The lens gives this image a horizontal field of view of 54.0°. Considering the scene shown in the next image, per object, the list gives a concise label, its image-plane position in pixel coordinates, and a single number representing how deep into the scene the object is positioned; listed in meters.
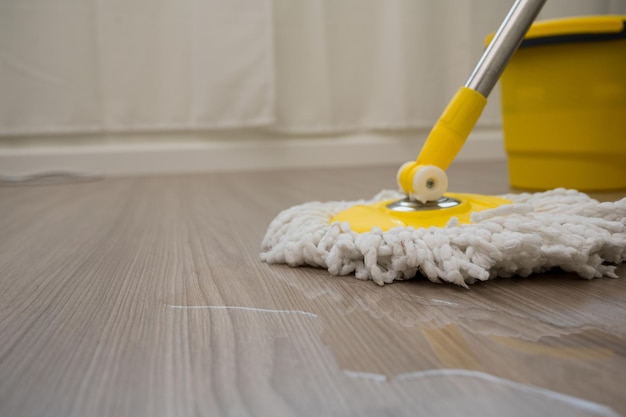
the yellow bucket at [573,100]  1.13
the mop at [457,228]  0.54
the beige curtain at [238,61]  1.83
